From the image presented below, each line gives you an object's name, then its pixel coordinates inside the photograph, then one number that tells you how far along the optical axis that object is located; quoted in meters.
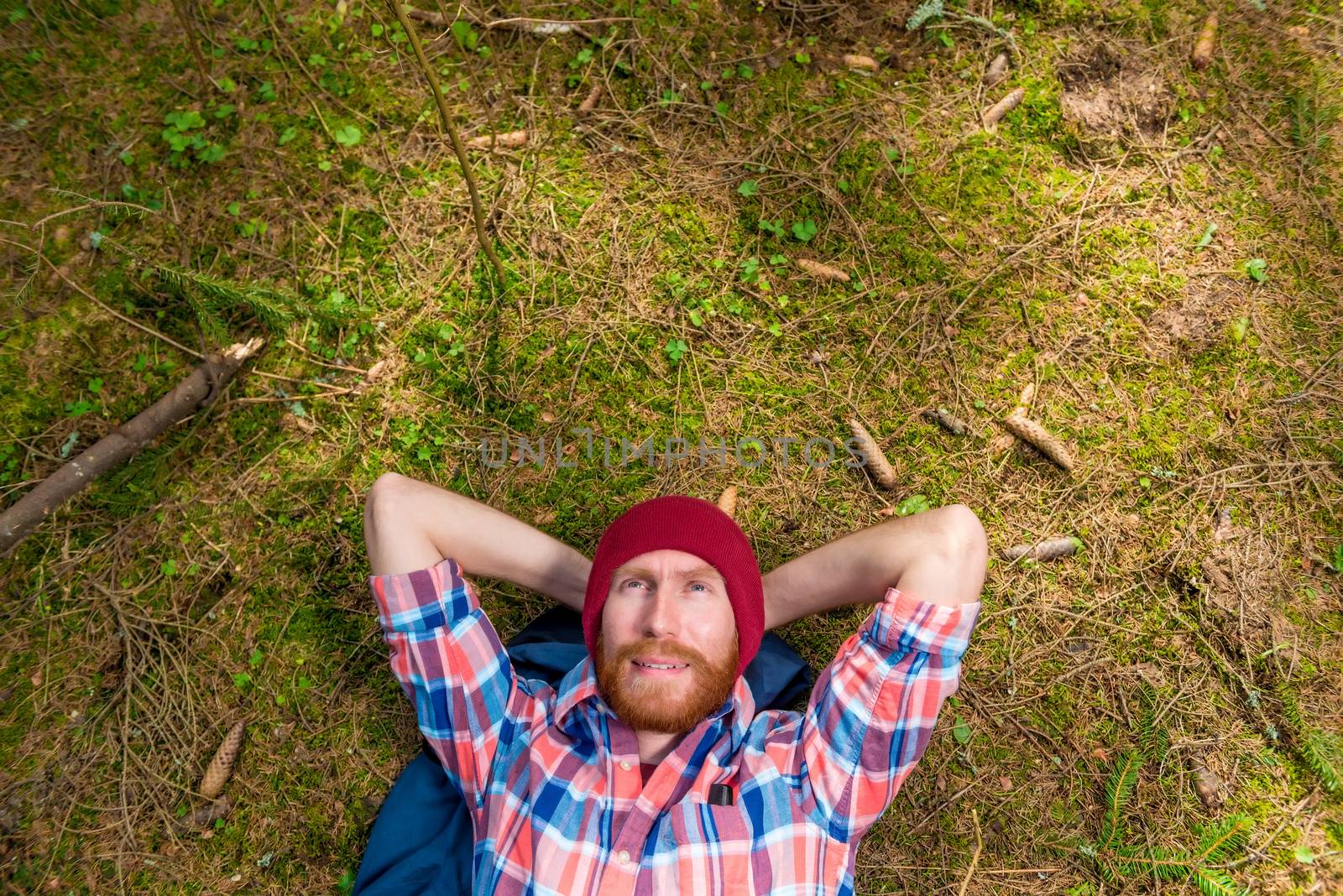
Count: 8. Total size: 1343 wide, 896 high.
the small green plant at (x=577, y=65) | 4.17
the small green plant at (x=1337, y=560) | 3.61
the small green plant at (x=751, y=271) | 3.96
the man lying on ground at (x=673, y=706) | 2.72
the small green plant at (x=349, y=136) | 4.14
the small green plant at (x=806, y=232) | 3.98
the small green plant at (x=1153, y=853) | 3.29
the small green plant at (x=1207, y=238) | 3.89
